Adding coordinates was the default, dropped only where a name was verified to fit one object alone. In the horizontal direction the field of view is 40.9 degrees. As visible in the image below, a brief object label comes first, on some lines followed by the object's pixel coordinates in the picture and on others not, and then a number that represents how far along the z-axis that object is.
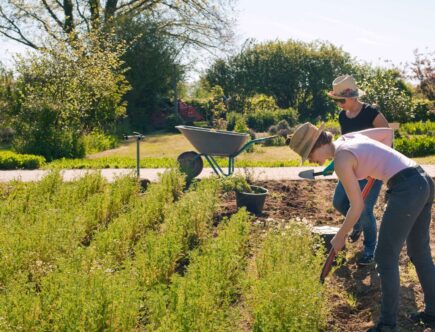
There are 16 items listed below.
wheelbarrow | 8.12
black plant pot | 6.75
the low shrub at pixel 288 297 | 3.16
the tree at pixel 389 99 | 16.59
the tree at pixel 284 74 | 25.25
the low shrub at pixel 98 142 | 14.47
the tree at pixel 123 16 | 22.92
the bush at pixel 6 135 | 18.95
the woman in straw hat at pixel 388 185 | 3.29
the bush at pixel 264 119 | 19.73
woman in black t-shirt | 4.58
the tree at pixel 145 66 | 21.55
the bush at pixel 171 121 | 21.93
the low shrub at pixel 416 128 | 15.97
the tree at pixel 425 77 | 22.03
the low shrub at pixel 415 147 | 12.20
